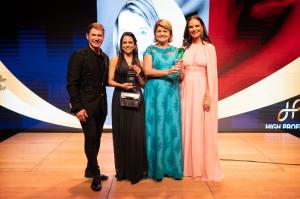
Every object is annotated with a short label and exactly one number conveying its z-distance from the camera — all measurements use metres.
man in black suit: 3.10
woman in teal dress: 3.37
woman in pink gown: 3.40
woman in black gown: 3.35
